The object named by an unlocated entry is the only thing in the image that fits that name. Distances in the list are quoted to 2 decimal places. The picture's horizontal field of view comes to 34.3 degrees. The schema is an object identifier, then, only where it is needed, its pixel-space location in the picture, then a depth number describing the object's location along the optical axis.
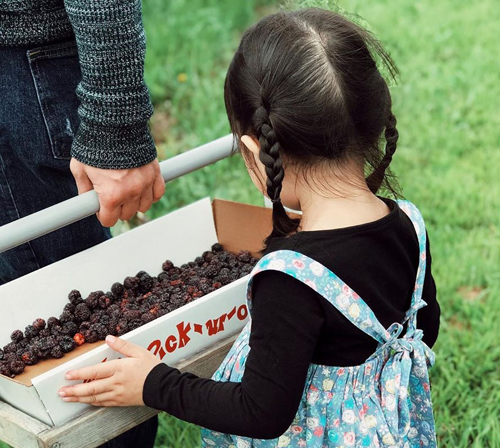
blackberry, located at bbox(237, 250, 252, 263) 2.09
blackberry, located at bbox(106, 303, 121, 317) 1.86
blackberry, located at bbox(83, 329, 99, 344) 1.81
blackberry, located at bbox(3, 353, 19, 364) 1.73
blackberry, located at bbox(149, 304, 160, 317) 1.84
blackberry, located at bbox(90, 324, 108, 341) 1.82
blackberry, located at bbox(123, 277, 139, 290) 2.03
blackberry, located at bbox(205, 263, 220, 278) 2.03
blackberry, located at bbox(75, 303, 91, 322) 1.90
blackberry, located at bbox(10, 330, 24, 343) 1.83
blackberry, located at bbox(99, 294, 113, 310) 1.95
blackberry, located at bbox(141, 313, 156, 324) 1.80
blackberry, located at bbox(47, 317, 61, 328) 1.89
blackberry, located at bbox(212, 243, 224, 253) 2.23
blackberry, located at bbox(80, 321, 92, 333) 1.85
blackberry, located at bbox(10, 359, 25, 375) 1.71
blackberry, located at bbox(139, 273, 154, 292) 2.05
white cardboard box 1.52
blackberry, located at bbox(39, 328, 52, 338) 1.85
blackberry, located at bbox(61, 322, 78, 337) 1.85
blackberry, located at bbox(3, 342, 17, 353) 1.78
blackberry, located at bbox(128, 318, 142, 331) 1.80
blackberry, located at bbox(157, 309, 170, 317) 1.84
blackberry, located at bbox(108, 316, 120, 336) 1.82
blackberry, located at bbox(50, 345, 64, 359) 1.77
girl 1.38
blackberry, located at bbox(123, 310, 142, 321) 1.82
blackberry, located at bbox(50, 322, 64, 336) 1.85
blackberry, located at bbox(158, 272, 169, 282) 2.09
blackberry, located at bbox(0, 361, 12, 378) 1.70
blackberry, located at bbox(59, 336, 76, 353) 1.79
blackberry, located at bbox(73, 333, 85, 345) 1.82
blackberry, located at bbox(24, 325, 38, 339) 1.85
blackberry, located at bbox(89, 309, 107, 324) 1.87
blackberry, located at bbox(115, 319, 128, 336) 1.80
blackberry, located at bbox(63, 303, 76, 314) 1.93
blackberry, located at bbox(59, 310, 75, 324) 1.90
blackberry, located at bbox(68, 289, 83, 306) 1.96
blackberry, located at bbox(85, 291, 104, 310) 1.94
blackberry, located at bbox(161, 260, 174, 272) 2.16
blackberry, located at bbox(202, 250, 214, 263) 2.16
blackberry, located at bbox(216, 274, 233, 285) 1.98
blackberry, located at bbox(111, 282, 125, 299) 2.01
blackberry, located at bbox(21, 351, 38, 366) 1.74
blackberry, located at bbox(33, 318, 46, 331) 1.88
